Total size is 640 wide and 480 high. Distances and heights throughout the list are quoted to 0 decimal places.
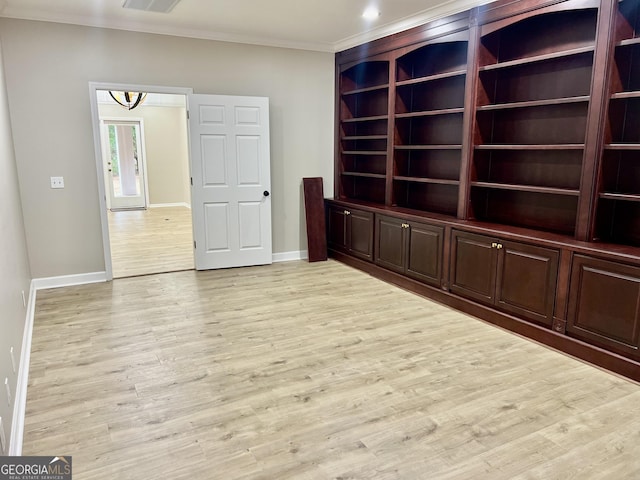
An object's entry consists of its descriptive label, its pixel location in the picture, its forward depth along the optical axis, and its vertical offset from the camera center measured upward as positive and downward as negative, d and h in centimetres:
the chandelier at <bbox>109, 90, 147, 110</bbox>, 695 +101
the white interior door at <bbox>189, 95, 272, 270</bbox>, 528 -24
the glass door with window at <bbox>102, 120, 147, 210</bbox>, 1109 -17
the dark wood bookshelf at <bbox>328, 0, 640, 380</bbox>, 309 -9
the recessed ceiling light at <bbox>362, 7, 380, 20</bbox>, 430 +140
